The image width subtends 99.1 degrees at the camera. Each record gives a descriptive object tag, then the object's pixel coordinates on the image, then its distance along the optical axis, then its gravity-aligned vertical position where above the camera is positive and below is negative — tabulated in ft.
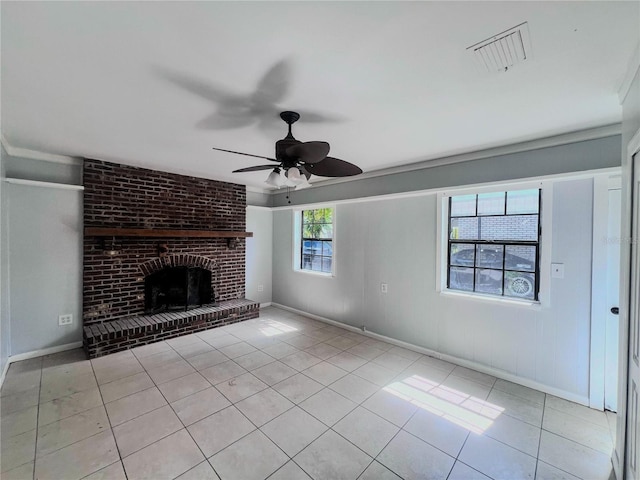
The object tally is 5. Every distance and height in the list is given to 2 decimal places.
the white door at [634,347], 4.83 -1.92
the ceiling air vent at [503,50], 4.44 +3.38
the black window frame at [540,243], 8.79 -0.03
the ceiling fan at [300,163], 6.28 +2.02
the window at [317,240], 16.20 -0.10
